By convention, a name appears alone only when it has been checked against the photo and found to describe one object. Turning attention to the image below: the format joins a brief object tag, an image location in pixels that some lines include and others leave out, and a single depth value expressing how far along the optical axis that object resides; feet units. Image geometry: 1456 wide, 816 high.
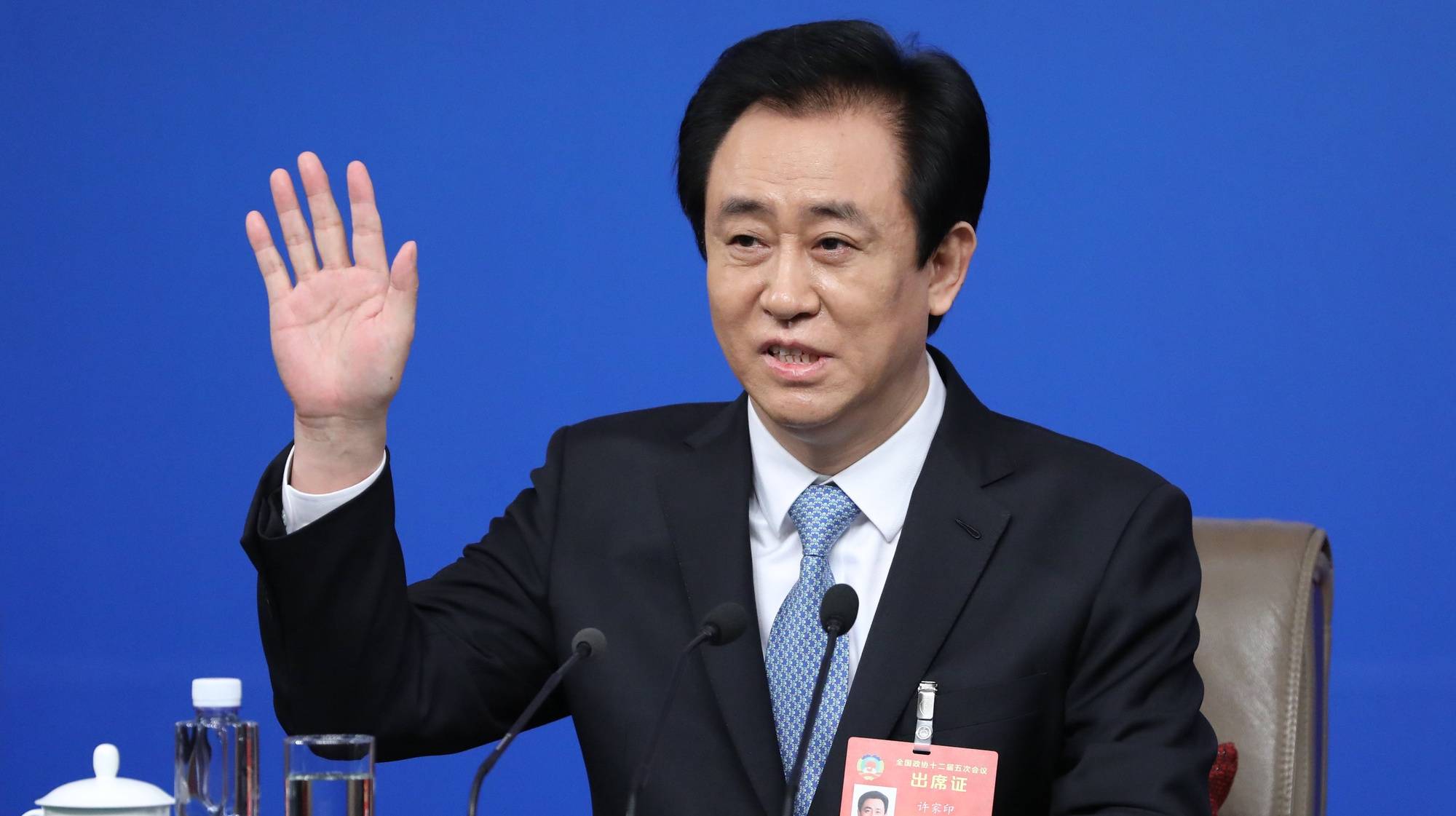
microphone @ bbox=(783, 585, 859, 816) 20.16
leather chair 21.42
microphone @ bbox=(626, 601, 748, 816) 20.13
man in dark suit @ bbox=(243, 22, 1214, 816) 20.74
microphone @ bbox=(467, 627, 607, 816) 19.83
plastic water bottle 20.15
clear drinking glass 19.84
